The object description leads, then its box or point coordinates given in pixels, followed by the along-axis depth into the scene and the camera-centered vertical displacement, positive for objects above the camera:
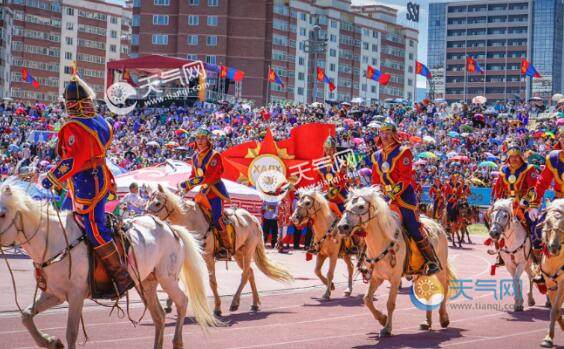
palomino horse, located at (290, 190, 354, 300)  17.23 -0.51
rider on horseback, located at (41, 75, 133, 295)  9.52 +0.19
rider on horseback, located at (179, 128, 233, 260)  15.13 +0.15
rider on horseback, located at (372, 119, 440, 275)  13.02 +0.22
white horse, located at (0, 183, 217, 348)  9.00 -0.68
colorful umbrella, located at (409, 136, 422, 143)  42.26 +2.93
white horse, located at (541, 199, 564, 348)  11.25 -0.71
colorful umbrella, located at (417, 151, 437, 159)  41.58 +2.15
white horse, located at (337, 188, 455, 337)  12.02 -0.51
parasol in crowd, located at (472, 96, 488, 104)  55.32 +6.40
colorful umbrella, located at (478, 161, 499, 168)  40.72 +1.81
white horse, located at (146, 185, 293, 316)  14.34 -0.68
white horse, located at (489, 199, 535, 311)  15.13 -0.55
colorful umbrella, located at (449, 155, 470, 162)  42.28 +2.10
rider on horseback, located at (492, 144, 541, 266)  15.28 +0.37
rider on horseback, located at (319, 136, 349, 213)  18.27 +0.26
